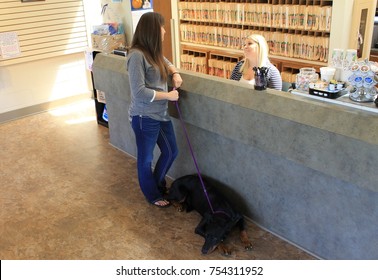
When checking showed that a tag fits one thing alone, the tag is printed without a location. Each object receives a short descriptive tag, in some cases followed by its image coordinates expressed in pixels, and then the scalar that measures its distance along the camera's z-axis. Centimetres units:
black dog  288
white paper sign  530
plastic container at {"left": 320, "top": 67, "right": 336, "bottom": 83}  264
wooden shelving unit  444
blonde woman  328
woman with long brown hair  294
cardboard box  486
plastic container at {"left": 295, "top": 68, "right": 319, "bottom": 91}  266
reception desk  230
